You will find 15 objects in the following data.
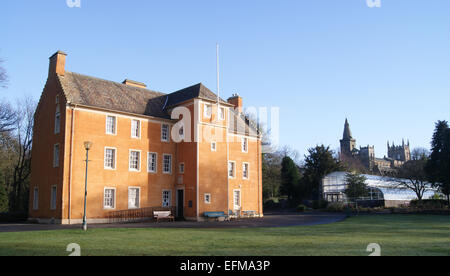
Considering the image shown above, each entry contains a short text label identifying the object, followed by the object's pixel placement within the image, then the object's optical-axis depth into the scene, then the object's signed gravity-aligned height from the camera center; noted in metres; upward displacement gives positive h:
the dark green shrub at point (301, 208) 50.84 -2.98
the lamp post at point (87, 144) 21.58 +2.44
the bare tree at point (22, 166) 43.94 +2.58
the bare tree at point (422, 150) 78.95 +7.21
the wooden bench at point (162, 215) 30.98 -2.31
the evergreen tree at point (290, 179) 57.75 +1.00
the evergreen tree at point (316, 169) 56.88 +2.48
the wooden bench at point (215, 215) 33.34 -2.50
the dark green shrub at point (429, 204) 42.03 -2.18
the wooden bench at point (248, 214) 38.47 -2.81
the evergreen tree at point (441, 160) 41.34 +2.74
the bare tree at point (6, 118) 35.22 +6.63
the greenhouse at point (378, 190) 49.94 -0.70
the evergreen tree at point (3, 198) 38.91 -1.02
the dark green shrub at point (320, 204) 50.88 -2.51
